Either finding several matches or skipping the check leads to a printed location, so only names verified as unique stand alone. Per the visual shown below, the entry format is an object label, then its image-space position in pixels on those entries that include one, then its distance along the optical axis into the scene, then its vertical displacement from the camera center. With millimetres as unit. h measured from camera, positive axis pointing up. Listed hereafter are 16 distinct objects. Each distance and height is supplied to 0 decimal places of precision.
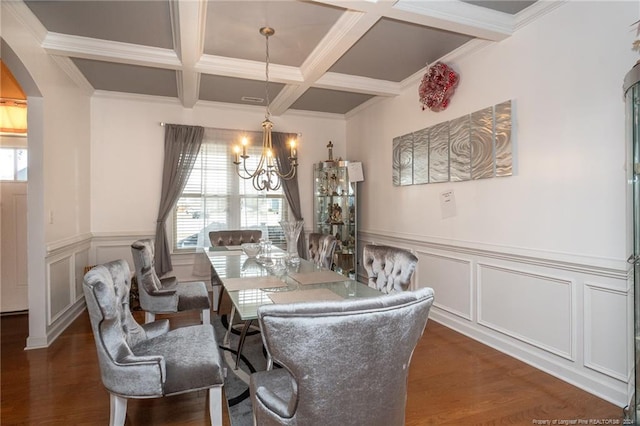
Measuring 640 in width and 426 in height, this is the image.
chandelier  2998 +564
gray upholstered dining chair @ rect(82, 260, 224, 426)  1628 -758
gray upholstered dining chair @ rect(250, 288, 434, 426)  1144 -496
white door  4113 -410
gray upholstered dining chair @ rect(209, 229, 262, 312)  4473 -350
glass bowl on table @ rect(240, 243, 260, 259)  3256 -377
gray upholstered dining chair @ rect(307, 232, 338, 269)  3258 -387
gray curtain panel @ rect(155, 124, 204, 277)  4824 +570
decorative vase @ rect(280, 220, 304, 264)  2926 -217
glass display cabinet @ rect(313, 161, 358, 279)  5273 +9
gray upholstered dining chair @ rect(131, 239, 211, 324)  2824 -705
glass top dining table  1890 -475
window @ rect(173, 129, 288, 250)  5090 +171
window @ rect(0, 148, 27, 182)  4117 +576
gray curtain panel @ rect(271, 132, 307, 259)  5391 +456
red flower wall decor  3488 +1258
